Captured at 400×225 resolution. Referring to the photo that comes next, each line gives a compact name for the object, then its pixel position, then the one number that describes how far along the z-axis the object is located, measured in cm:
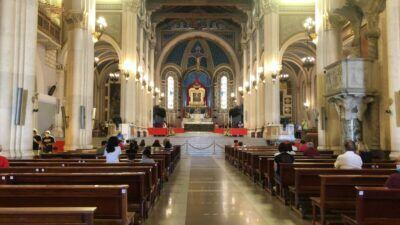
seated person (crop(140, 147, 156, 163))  981
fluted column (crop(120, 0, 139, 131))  2934
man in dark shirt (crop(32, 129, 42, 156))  1520
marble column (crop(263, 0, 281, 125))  2889
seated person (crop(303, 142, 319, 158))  1285
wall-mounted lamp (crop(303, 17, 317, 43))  1877
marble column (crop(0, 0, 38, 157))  1094
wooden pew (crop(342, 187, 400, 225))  473
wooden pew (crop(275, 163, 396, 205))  926
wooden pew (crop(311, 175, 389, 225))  633
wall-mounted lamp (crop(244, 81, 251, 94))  3930
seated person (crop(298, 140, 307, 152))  1606
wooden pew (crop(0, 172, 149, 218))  625
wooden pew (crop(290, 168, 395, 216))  784
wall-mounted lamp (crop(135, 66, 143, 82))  3151
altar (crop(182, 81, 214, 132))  4422
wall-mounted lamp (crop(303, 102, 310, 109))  4016
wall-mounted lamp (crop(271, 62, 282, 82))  2873
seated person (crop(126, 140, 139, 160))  1137
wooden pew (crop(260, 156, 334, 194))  1081
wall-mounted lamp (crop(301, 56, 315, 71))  2448
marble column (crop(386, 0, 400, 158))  1139
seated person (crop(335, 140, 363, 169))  780
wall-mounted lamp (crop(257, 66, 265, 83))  3044
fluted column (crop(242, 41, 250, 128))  3944
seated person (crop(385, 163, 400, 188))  491
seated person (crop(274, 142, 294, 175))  952
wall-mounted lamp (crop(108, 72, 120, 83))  3846
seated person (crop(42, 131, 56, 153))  1542
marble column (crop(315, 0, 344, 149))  1722
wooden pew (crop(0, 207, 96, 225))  339
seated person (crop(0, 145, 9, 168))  802
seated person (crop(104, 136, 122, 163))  894
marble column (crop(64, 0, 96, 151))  1745
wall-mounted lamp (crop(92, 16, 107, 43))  1771
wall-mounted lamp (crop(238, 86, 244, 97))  4449
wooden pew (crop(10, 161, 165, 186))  858
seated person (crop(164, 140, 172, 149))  1908
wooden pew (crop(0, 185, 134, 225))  476
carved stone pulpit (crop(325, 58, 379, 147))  1349
